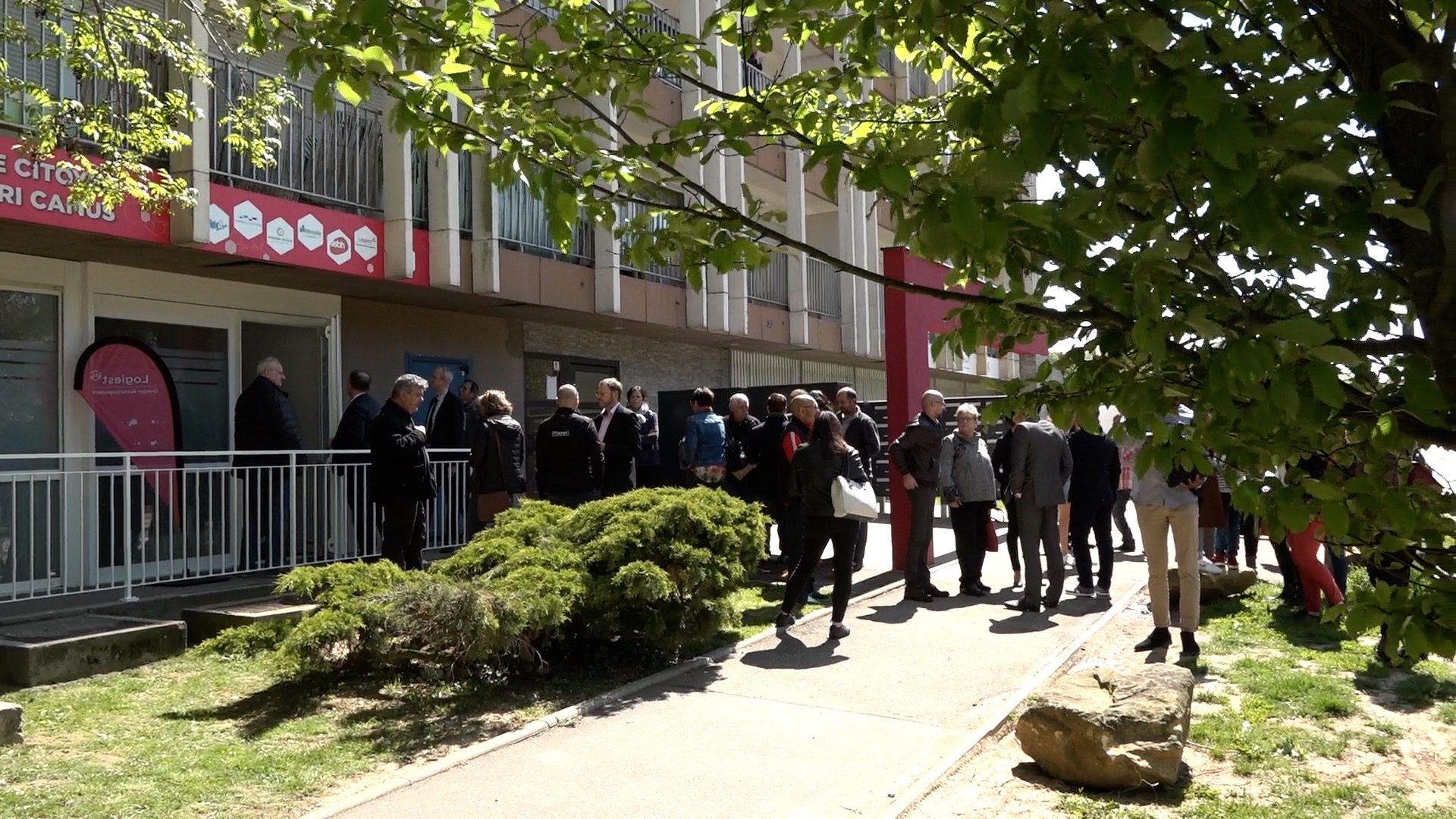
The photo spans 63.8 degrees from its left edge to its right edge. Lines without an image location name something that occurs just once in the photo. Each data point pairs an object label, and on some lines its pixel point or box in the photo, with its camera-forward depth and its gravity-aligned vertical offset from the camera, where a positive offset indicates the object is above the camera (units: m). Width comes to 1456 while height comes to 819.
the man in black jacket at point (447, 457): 11.95 -0.05
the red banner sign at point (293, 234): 10.78 +2.19
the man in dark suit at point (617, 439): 11.50 +0.09
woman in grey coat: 10.91 -0.46
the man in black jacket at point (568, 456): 10.41 -0.06
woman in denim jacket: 11.79 -0.01
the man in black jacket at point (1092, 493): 10.64 -0.50
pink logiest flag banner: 10.84 +0.62
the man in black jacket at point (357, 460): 10.90 -0.05
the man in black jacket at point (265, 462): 9.99 -0.05
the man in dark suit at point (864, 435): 10.96 +0.07
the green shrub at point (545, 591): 6.56 -0.84
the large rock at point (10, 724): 5.77 -1.30
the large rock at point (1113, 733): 5.51 -1.43
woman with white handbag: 8.84 -0.46
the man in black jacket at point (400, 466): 9.10 -0.10
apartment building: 9.72 +1.89
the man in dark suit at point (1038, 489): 10.33 -0.45
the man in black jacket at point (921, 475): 10.84 -0.31
